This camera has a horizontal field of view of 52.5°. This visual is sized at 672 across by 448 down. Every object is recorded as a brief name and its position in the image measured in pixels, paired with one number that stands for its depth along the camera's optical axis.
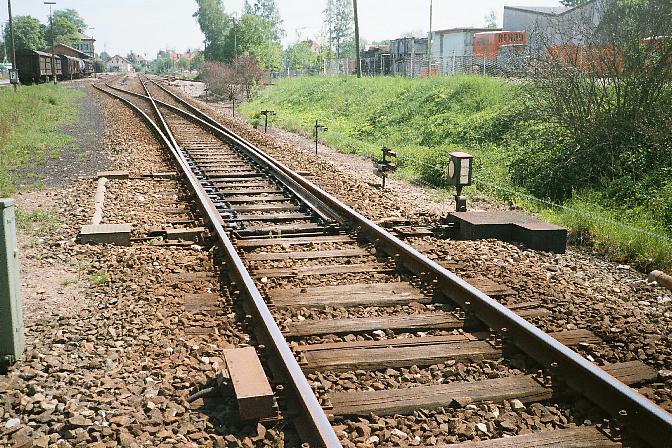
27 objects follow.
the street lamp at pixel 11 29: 41.25
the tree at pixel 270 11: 122.69
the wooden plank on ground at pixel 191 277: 6.03
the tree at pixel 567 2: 86.00
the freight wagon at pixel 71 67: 65.81
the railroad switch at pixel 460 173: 8.80
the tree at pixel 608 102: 9.94
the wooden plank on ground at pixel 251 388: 3.57
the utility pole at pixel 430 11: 48.28
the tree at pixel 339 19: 118.00
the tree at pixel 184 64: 164.04
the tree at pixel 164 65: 169.64
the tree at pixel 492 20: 133.25
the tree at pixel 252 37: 62.22
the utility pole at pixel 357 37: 37.29
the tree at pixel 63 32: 135.39
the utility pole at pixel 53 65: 55.83
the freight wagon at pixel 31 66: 51.47
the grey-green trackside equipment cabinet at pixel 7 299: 4.25
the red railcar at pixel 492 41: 35.94
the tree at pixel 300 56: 102.62
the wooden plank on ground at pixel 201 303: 5.30
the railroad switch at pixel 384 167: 11.17
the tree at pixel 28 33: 113.06
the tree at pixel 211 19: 98.44
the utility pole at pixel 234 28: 58.17
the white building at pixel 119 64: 185.54
